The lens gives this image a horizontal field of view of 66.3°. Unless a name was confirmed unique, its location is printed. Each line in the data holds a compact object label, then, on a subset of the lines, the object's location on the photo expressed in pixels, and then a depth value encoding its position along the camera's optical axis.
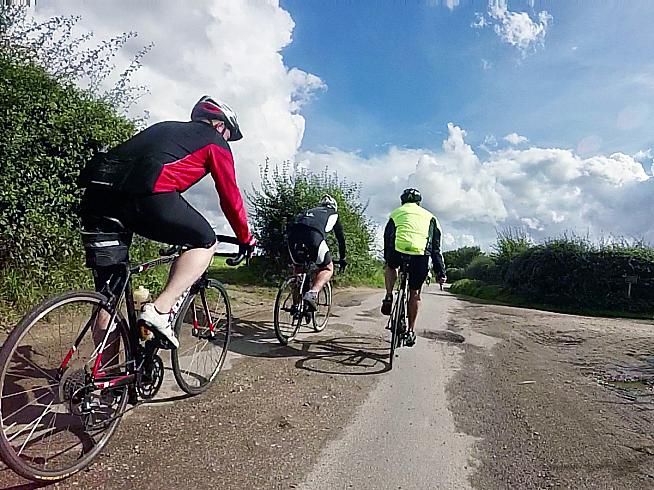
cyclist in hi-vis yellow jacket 5.61
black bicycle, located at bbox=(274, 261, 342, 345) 5.76
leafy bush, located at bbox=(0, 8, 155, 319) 4.96
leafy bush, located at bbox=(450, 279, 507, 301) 19.17
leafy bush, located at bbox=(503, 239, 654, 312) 15.15
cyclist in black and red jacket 2.86
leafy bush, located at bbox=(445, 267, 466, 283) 33.60
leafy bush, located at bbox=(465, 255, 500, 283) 22.59
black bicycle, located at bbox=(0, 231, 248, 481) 2.41
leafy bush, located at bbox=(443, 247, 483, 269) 46.65
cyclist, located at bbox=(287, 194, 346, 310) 6.18
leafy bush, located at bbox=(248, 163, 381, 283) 13.57
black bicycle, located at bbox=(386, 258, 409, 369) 5.49
